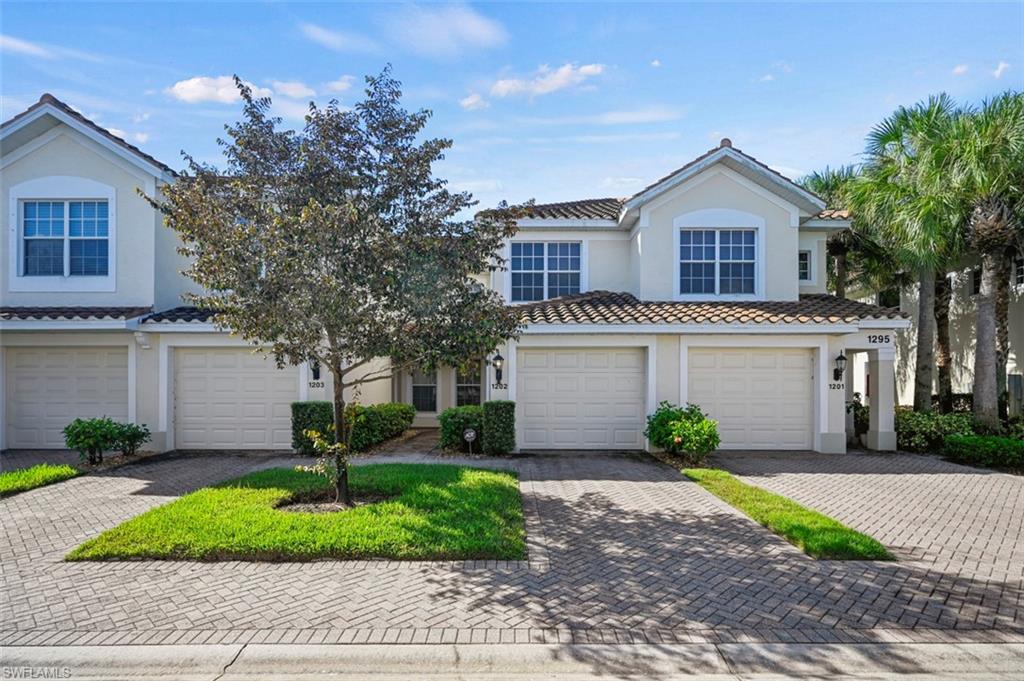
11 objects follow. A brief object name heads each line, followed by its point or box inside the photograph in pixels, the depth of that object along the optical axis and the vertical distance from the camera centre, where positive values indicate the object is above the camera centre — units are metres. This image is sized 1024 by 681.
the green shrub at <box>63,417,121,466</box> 10.57 -1.83
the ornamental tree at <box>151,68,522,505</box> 6.46 +1.34
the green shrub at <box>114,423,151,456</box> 11.06 -1.97
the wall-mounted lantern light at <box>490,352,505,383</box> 12.19 -0.44
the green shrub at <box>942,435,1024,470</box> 10.88 -2.14
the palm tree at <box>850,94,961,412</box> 12.27 +3.76
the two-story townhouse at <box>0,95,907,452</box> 12.24 -0.05
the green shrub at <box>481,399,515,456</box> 11.91 -1.78
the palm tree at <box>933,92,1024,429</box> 11.48 +3.64
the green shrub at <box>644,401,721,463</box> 10.80 -1.73
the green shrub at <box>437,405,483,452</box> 12.18 -1.78
